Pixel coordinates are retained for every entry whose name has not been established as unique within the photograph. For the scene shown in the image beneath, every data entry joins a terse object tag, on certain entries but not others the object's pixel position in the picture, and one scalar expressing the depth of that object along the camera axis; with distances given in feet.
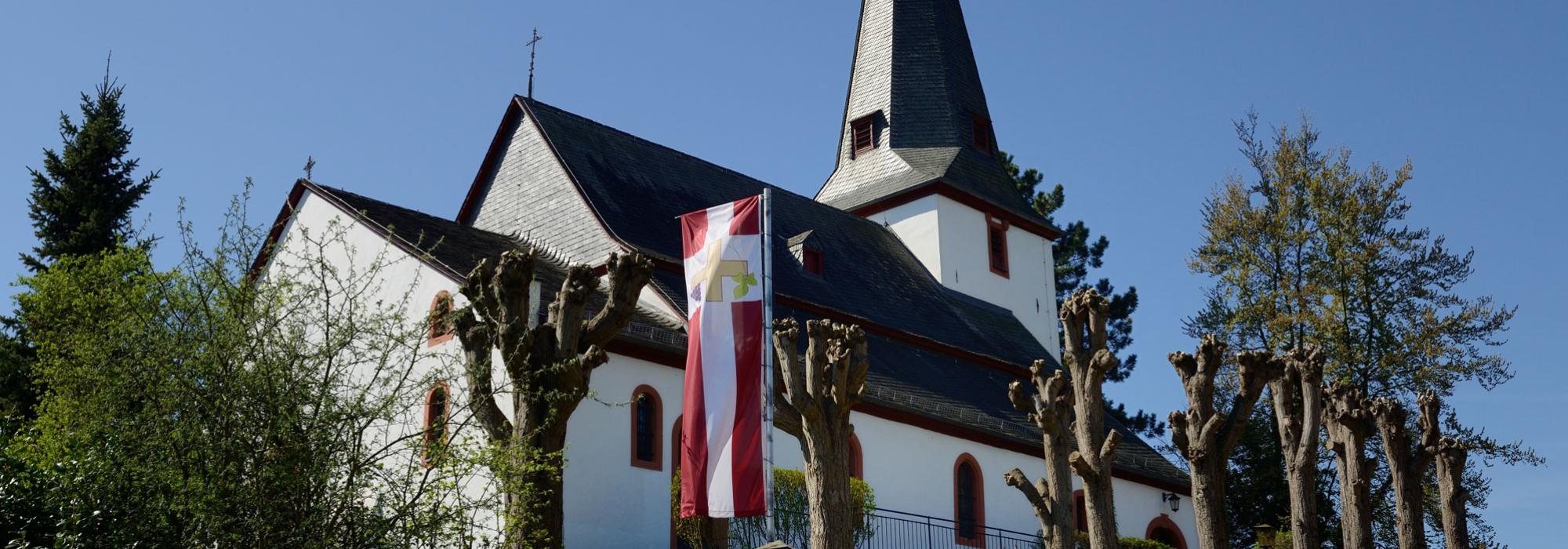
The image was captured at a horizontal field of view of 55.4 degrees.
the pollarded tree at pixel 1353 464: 66.33
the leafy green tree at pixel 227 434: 34.94
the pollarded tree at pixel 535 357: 42.75
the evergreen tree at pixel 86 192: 87.15
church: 71.20
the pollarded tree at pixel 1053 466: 57.31
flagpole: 50.60
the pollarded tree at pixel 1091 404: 55.11
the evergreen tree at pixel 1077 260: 152.46
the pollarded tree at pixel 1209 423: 57.31
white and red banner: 50.65
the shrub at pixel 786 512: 66.95
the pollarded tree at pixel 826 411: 52.29
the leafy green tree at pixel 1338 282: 104.88
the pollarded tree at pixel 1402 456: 72.79
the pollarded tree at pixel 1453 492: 75.10
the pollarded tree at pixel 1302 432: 62.08
